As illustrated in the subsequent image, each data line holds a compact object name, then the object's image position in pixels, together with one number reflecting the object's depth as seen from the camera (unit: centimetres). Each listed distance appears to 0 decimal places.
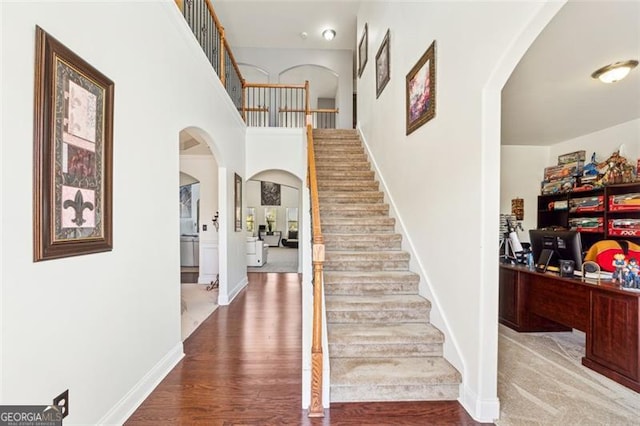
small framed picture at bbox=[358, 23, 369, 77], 552
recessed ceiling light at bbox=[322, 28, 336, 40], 703
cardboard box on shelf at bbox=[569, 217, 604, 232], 446
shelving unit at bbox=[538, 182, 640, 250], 407
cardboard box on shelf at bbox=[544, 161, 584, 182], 489
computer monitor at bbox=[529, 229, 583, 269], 297
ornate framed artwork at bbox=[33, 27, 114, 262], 135
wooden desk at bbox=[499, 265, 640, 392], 223
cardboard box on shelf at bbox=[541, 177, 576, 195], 494
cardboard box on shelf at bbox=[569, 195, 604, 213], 444
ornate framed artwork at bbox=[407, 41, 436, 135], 264
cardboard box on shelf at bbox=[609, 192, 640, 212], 394
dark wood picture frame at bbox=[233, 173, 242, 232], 507
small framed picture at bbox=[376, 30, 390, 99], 411
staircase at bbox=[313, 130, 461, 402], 214
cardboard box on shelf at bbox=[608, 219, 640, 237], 398
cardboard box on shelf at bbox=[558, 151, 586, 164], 490
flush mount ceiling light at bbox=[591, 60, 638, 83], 283
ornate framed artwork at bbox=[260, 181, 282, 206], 1415
